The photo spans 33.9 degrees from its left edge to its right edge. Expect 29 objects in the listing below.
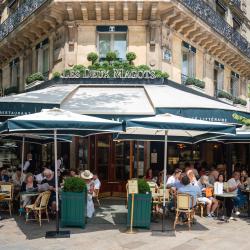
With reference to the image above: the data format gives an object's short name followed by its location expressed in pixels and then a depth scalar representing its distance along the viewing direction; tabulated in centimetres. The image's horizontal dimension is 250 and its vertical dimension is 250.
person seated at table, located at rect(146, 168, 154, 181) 1367
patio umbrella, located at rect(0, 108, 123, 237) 842
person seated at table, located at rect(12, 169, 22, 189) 1229
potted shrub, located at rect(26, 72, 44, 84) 1703
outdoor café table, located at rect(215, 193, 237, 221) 1039
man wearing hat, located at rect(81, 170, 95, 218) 998
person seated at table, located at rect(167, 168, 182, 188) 1138
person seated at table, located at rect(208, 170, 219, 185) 1268
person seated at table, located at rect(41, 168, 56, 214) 1027
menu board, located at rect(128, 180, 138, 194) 902
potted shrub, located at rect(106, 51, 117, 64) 1528
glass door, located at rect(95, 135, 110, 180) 1519
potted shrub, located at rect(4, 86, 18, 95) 2006
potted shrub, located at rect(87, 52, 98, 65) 1527
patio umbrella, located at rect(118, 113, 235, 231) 885
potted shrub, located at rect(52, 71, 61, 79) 1543
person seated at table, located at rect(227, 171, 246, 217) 1157
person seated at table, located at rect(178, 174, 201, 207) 970
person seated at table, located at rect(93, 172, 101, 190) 1203
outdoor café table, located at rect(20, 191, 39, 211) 991
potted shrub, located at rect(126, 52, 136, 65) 1523
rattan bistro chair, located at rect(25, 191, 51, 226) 941
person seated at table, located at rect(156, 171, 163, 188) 1264
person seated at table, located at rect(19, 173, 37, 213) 1012
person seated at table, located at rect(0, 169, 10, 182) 1302
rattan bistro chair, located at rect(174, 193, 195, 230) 948
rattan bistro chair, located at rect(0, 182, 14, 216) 1077
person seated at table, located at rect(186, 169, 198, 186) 1105
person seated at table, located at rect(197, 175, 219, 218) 1107
